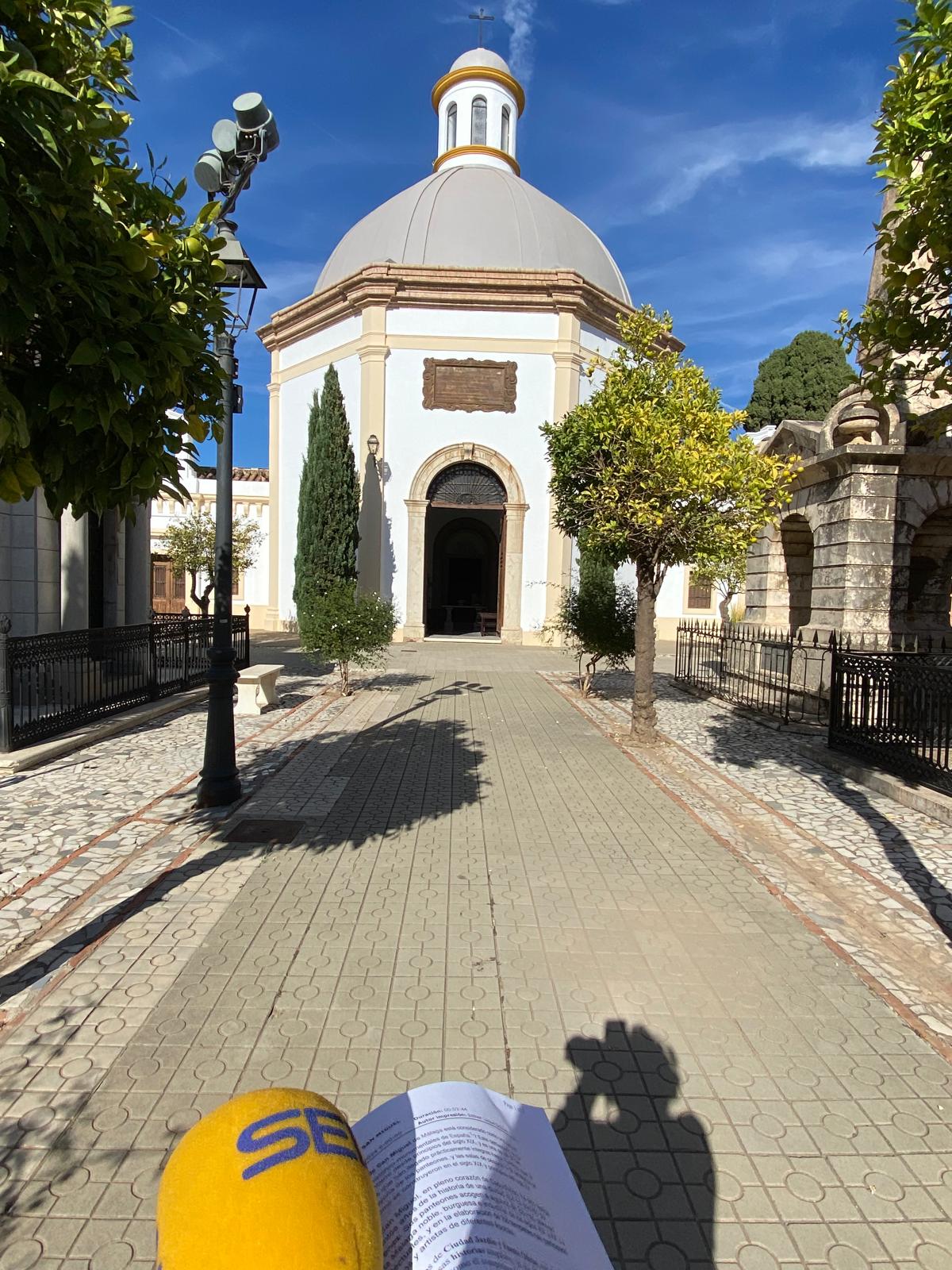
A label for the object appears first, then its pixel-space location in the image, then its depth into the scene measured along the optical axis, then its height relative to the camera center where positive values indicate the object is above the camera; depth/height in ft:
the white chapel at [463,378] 72.64 +23.12
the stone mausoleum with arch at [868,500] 30.89 +4.97
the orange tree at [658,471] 26.35 +5.18
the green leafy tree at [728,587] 64.49 +2.54
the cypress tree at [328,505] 67.56 +9.15
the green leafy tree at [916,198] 12.74 +7.92
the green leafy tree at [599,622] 41.19 -0.86
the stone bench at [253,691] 34.12 -4.33
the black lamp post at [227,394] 17.39 +5.58
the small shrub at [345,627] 37.76 -1.34
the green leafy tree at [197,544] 86.84 +6.85
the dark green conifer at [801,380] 106.01 +34.51
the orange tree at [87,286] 6.84 +3.35
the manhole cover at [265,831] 17.40 -5.72
